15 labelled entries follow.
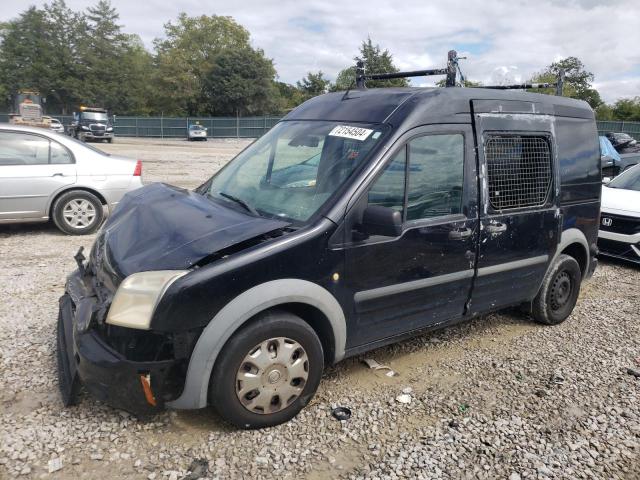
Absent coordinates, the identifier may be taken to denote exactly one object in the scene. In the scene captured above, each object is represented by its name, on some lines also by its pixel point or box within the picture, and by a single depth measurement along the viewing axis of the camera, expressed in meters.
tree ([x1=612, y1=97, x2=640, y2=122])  52.19
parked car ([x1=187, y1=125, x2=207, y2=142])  39.69
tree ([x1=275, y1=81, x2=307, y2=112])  56.22
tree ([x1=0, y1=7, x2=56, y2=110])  61.75
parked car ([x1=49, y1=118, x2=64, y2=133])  35.08
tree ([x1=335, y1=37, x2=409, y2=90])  47.32
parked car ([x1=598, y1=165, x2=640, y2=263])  6.76
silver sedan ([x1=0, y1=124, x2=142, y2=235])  6.89
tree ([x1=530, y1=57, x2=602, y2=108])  60.52
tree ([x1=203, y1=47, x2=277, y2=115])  51.56
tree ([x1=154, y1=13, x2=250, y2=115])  56.88
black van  2.68
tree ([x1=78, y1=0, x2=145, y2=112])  62.19
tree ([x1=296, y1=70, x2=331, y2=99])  63.97
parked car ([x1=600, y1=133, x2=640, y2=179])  13.12
